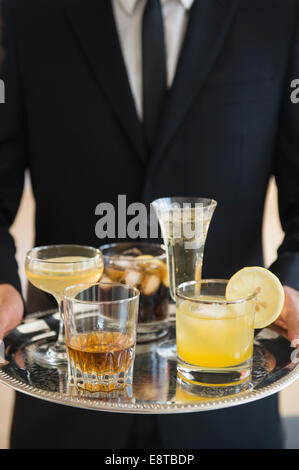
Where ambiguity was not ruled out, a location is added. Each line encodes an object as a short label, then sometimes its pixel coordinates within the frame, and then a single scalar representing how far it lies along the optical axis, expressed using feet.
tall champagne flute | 4.14
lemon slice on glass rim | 3.86
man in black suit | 5.49
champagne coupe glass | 4.19
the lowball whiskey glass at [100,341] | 3.61
